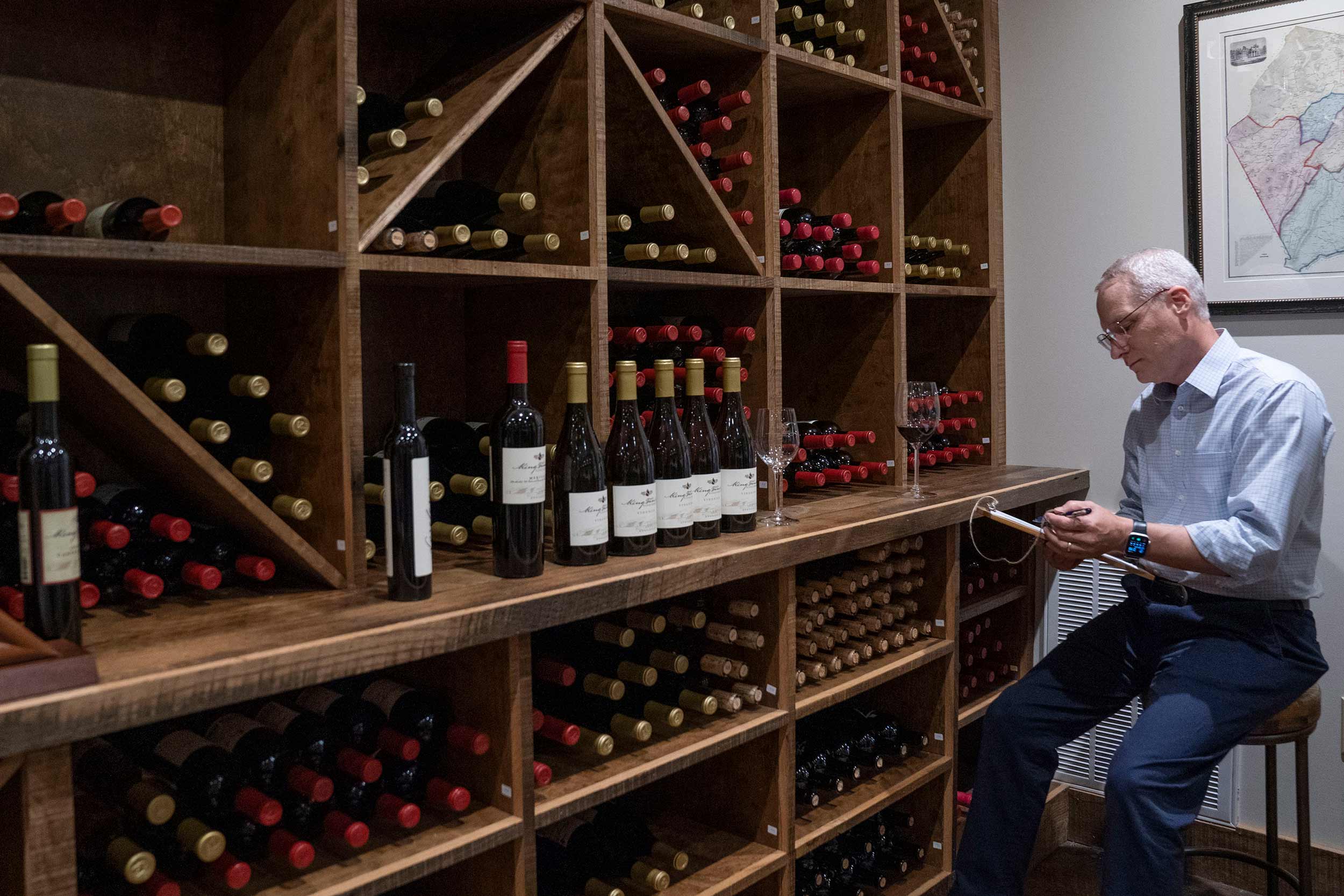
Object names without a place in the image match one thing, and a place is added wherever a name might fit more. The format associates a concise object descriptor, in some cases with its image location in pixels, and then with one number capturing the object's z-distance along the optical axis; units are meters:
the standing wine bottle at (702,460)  2.01
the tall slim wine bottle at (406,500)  1.46
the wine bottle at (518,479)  1.60
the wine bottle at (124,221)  1.42
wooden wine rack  1.33
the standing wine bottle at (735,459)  2.08
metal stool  2.16
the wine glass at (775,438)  2.15
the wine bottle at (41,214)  1.29
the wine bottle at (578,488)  1.75
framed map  2.66
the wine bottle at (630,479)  1.83
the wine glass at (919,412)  2.44
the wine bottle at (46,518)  1.17
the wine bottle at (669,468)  1.93
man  2.04
